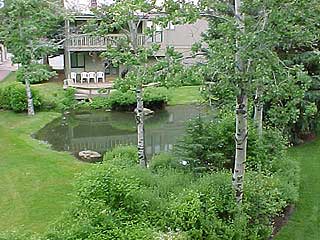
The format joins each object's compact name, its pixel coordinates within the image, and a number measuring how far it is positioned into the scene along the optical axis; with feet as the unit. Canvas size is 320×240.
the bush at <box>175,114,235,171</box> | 32.55
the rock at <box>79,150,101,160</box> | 49.98
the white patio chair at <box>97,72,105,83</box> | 83.76
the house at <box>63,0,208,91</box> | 86.53
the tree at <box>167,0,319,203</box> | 22.76
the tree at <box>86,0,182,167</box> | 25.57
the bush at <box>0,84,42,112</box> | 67.05
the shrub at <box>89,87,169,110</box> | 71.87
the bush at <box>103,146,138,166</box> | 36.58
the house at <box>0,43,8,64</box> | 126.14
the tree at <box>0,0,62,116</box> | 58.70
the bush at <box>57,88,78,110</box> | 71.82
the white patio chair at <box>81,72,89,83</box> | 82.79
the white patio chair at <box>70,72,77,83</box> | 84.18
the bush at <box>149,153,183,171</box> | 33.73
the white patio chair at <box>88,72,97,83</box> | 83.10
